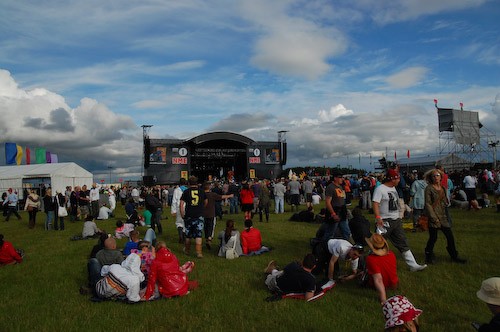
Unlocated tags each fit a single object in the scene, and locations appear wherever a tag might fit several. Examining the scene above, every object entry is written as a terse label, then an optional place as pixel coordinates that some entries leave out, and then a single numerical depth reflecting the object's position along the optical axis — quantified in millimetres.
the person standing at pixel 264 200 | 14102
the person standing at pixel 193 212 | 8125
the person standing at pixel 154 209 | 11930
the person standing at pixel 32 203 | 14742
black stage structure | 35125
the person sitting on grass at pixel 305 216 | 13164
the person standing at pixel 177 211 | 10227
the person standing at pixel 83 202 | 16984
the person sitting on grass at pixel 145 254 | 6379
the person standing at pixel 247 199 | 13328
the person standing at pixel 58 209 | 14125
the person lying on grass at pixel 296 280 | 5246
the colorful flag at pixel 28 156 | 31844
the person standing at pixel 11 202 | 18859
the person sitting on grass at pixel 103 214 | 17672
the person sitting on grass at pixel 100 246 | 7181
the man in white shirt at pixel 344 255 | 5953
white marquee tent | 26875
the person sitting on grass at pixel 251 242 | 8250
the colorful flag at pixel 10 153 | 29047
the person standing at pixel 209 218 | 9102
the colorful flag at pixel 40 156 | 32916
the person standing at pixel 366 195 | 15875
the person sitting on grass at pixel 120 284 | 5516
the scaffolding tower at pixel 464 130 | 36969
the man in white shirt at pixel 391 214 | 6117
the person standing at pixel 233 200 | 18016
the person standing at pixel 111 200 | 19236
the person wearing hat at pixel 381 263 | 5070
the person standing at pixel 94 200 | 17766
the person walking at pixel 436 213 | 6477
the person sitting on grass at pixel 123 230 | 10973
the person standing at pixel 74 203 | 16828
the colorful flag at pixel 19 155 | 30088
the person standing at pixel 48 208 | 13984
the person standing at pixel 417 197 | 9969
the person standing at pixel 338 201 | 7684
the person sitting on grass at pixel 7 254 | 8195
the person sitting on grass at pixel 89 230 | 11625
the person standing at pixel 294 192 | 16953
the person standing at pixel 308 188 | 18031
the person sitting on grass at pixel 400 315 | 3117
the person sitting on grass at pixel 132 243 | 7461
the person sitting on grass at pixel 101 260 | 6090
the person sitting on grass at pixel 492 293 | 2740
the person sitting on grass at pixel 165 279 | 5625
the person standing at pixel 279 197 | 16172
